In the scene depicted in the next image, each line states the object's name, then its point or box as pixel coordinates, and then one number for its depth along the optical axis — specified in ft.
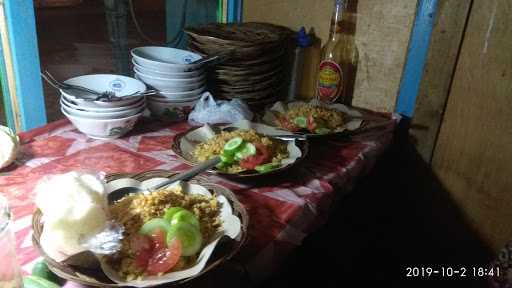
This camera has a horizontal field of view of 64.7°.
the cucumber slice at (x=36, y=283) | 2.15
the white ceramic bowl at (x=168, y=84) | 4.74
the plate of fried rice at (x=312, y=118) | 4.68
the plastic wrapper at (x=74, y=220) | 2.24
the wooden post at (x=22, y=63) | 4.02
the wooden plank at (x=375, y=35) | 5.43
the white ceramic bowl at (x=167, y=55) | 5.10
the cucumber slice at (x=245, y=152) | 3.69
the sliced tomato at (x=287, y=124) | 4.67
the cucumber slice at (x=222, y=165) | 3.64
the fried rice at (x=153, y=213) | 2.32
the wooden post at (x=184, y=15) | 7.24
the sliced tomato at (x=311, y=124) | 4.65
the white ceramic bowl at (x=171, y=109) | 4.87
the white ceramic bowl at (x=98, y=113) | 4.02
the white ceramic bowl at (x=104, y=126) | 4.05
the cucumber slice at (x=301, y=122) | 4.70
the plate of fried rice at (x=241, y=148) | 3.65
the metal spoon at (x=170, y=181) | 2.95
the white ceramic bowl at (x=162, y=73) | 4.71
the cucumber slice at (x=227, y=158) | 3.65
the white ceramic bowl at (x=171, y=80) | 4.73
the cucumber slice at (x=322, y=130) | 4.60
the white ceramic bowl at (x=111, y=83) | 4.45
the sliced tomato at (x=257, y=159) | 3.65
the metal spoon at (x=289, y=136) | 4.14
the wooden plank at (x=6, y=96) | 4.19
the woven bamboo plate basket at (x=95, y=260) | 2.17
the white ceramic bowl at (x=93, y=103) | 3.98
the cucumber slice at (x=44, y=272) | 2.28
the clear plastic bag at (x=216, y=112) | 4.89
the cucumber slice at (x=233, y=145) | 3.66
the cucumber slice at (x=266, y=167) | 3.55
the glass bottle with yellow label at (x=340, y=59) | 5.64
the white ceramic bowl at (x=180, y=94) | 4.82
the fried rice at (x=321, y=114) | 4.85
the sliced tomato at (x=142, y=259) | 2.28
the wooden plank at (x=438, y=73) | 5.06
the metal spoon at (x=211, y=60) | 4.98
